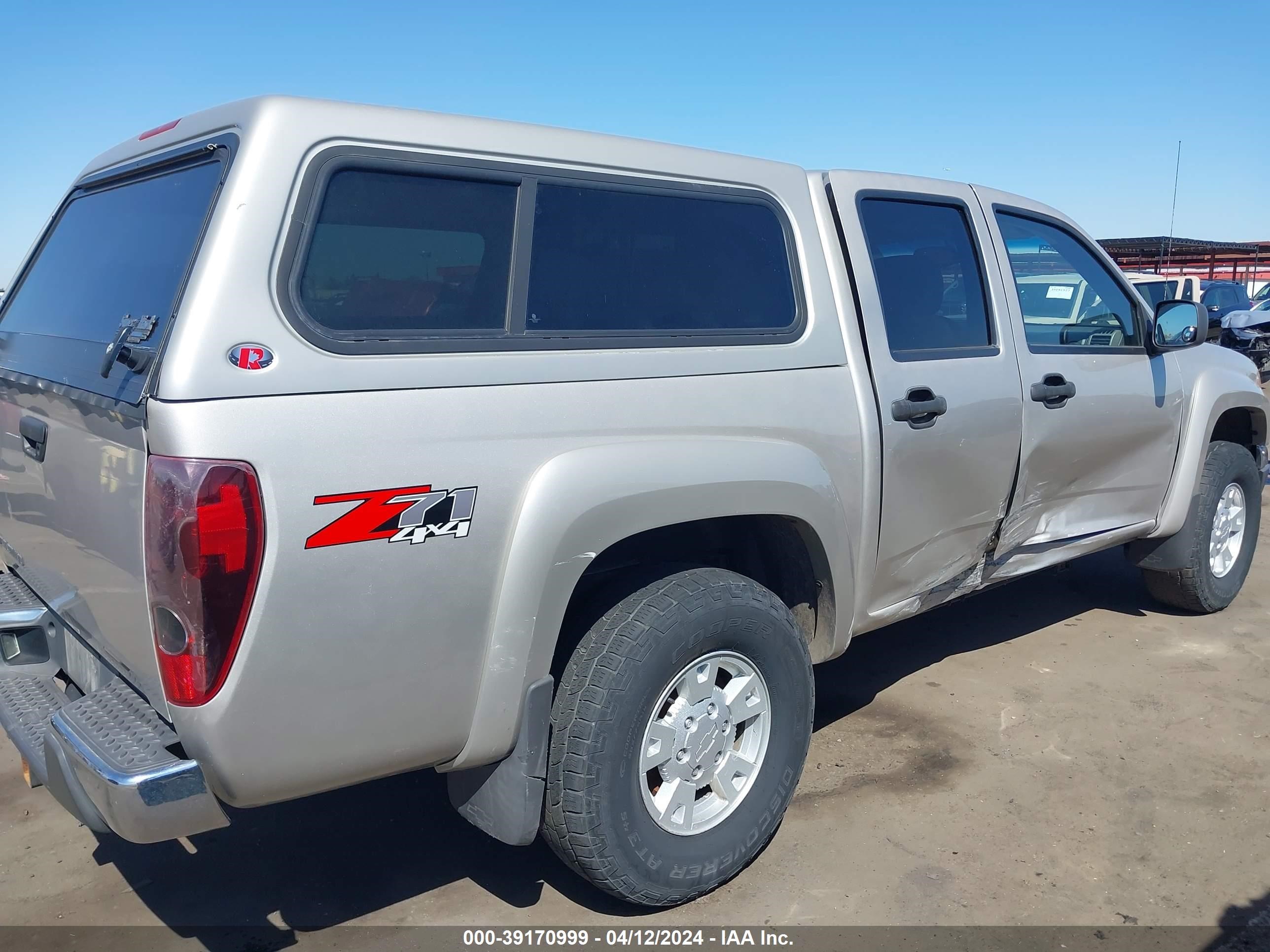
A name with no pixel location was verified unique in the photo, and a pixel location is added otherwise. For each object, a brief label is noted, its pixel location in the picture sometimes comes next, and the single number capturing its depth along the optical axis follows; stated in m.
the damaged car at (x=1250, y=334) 15.28
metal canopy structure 22.72
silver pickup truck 2.09
